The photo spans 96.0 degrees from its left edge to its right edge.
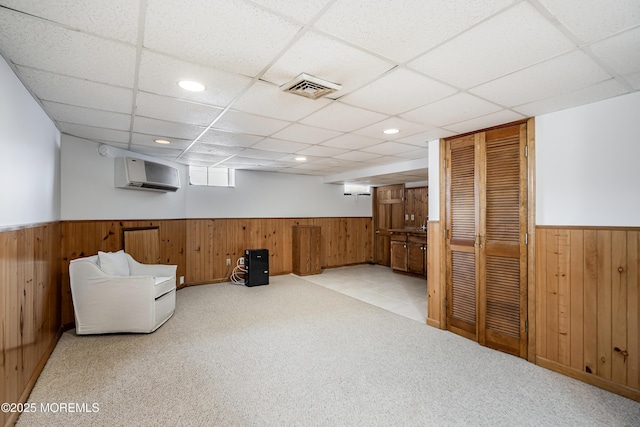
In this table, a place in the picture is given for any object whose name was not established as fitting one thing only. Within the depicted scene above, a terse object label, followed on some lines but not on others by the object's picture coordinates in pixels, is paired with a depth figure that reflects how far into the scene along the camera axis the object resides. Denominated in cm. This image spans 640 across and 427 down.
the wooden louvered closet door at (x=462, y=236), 327
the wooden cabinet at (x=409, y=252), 630
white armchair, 326
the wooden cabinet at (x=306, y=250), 660
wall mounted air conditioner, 414
